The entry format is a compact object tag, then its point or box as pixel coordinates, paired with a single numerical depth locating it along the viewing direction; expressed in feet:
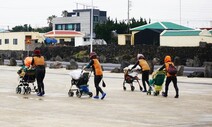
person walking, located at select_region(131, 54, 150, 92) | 70.33
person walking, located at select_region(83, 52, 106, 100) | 61.11
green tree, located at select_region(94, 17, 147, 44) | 305.12
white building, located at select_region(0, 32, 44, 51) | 263.70
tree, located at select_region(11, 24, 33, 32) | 442.01
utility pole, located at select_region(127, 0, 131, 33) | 358.23
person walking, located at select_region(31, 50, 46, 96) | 64.03
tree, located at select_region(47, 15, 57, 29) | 496.23
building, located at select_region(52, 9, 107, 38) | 360.77
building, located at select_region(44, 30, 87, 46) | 295.48
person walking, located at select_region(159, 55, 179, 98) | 64.18
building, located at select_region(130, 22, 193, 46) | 224.33
